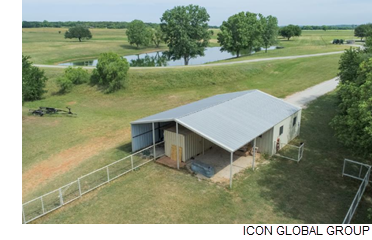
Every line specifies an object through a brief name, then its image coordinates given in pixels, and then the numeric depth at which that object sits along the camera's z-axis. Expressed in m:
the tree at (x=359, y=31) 103.44
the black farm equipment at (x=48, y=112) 33.00
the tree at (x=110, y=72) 43.78
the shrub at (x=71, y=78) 44.47
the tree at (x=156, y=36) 98.44
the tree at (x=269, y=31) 75.29
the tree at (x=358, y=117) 13.95
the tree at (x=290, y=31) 115.25
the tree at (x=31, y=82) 40.49
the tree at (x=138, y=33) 95.88
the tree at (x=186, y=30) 64.62
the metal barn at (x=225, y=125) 17.42
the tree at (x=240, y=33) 66.19
